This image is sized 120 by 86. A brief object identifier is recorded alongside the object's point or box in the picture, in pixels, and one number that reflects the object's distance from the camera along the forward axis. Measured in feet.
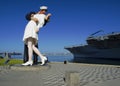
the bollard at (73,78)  8.18
